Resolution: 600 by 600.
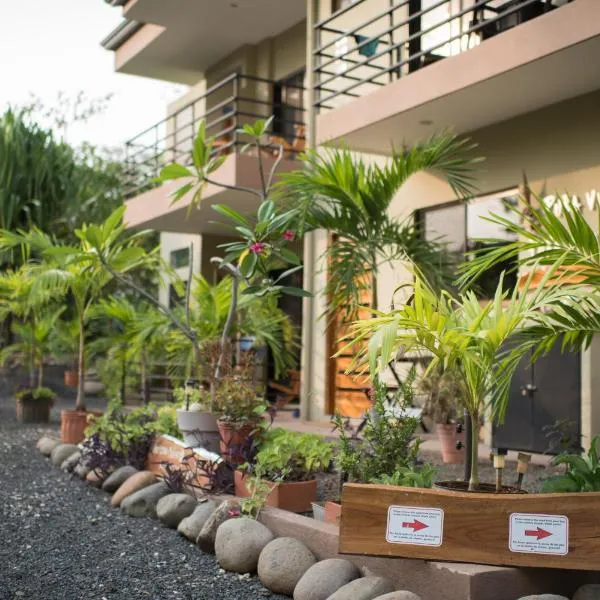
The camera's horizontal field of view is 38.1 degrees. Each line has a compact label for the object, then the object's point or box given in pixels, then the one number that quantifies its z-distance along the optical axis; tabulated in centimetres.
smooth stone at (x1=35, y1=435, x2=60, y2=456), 888
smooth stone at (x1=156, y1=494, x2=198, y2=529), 546
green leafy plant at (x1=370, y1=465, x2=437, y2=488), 389
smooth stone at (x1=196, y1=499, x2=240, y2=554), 483
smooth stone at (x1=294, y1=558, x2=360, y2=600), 384
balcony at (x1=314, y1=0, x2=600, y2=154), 671
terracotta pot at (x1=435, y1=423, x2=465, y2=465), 730
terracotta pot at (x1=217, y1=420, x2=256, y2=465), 559
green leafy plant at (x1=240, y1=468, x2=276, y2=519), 487
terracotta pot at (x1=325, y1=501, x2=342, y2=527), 447
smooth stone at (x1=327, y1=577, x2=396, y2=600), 362
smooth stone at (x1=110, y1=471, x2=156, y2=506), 623
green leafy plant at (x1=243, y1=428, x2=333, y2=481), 512
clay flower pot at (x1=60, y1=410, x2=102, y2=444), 890
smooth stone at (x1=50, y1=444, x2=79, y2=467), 821
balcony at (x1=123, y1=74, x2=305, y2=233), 1130
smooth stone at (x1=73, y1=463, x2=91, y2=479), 736
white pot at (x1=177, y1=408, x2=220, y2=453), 634
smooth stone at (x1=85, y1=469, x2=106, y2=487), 699
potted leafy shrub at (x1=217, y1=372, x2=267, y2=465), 563
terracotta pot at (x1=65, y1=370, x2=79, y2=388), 1578
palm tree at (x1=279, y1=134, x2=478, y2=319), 704
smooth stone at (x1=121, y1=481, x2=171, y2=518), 589
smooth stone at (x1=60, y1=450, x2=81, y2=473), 753
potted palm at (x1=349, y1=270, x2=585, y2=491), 355
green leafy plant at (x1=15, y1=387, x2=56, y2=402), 1158
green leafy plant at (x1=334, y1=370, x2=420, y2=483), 432
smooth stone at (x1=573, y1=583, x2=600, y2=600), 339
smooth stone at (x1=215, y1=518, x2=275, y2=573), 444
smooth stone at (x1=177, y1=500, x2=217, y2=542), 511
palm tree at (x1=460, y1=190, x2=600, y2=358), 409
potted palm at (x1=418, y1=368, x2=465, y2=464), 731
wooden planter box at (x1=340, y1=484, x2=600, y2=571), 344
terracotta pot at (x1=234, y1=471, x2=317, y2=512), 504
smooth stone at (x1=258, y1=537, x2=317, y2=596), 411
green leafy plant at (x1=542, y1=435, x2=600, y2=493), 376
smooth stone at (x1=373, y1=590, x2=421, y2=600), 346
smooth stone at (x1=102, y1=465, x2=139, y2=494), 668
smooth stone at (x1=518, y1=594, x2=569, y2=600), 334
